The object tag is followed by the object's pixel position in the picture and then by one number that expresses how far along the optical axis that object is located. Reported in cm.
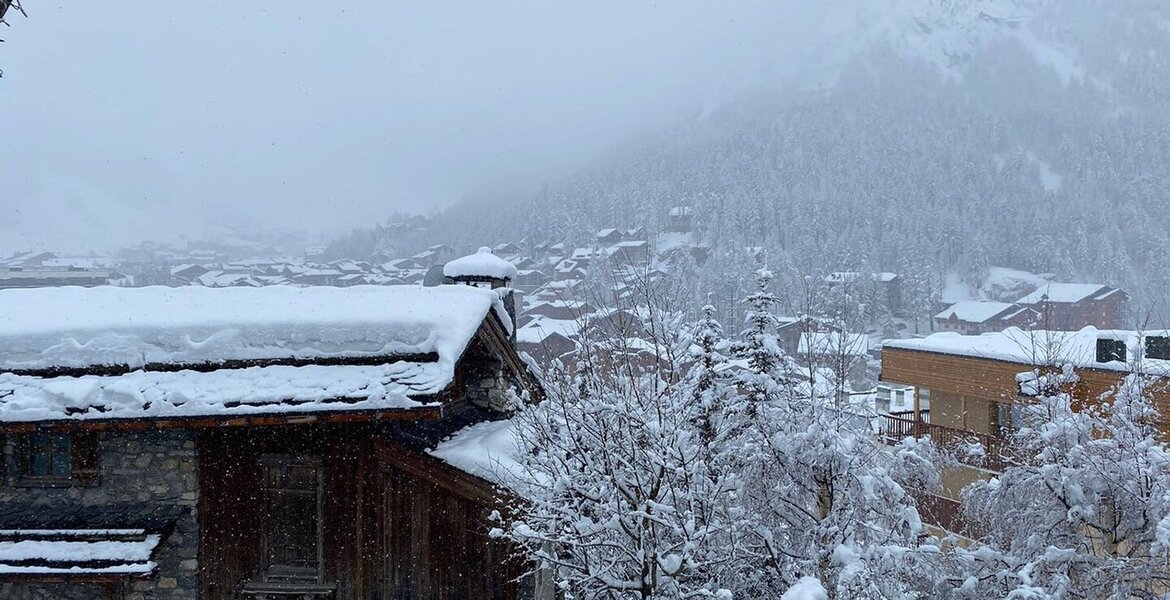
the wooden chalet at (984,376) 1472
